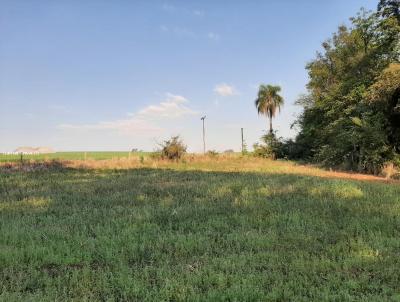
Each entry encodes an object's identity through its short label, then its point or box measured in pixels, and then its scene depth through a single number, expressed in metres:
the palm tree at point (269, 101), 61.53
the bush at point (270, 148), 49.34
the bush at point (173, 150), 38.06
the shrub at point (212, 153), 43.84
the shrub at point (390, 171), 25.66
